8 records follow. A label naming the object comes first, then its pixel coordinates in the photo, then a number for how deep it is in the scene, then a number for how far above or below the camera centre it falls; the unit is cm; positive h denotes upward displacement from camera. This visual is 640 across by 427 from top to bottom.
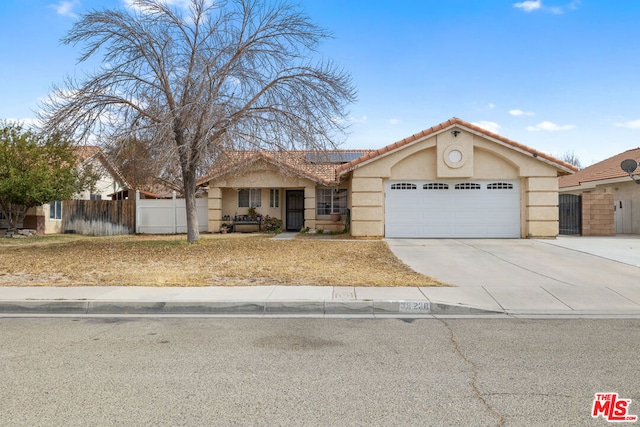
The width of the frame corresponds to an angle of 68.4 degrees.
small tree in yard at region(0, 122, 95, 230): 2006 +180
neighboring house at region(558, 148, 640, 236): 2050 +62
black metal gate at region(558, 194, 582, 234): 2096 +5
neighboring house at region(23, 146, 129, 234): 1961 +19
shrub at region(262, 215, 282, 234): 2330 -48
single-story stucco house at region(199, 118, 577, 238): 1809 +116
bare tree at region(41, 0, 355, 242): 1526 +392
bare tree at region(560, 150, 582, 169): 7434 +861
